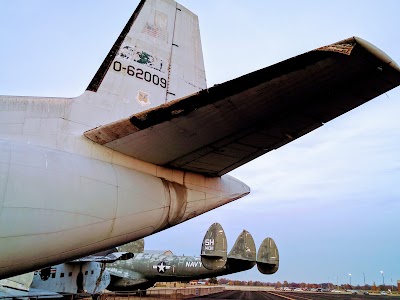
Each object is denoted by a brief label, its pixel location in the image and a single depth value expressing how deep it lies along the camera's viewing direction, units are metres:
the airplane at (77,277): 17.31
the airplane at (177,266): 14.06
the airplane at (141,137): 3.53
